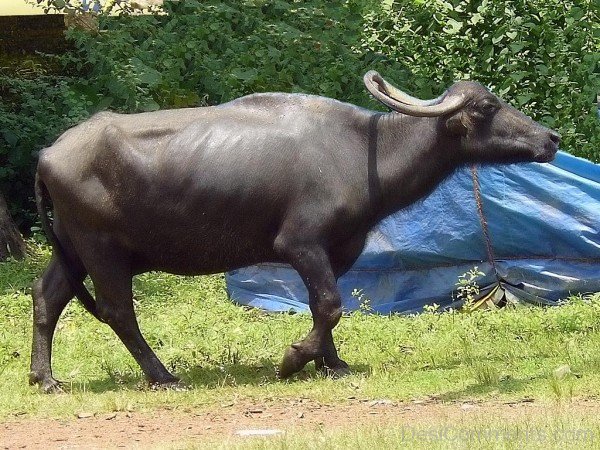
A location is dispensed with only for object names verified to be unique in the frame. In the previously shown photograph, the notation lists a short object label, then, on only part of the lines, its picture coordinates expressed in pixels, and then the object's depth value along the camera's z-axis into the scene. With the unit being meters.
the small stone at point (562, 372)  14.77
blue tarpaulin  19.67
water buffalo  15.58
